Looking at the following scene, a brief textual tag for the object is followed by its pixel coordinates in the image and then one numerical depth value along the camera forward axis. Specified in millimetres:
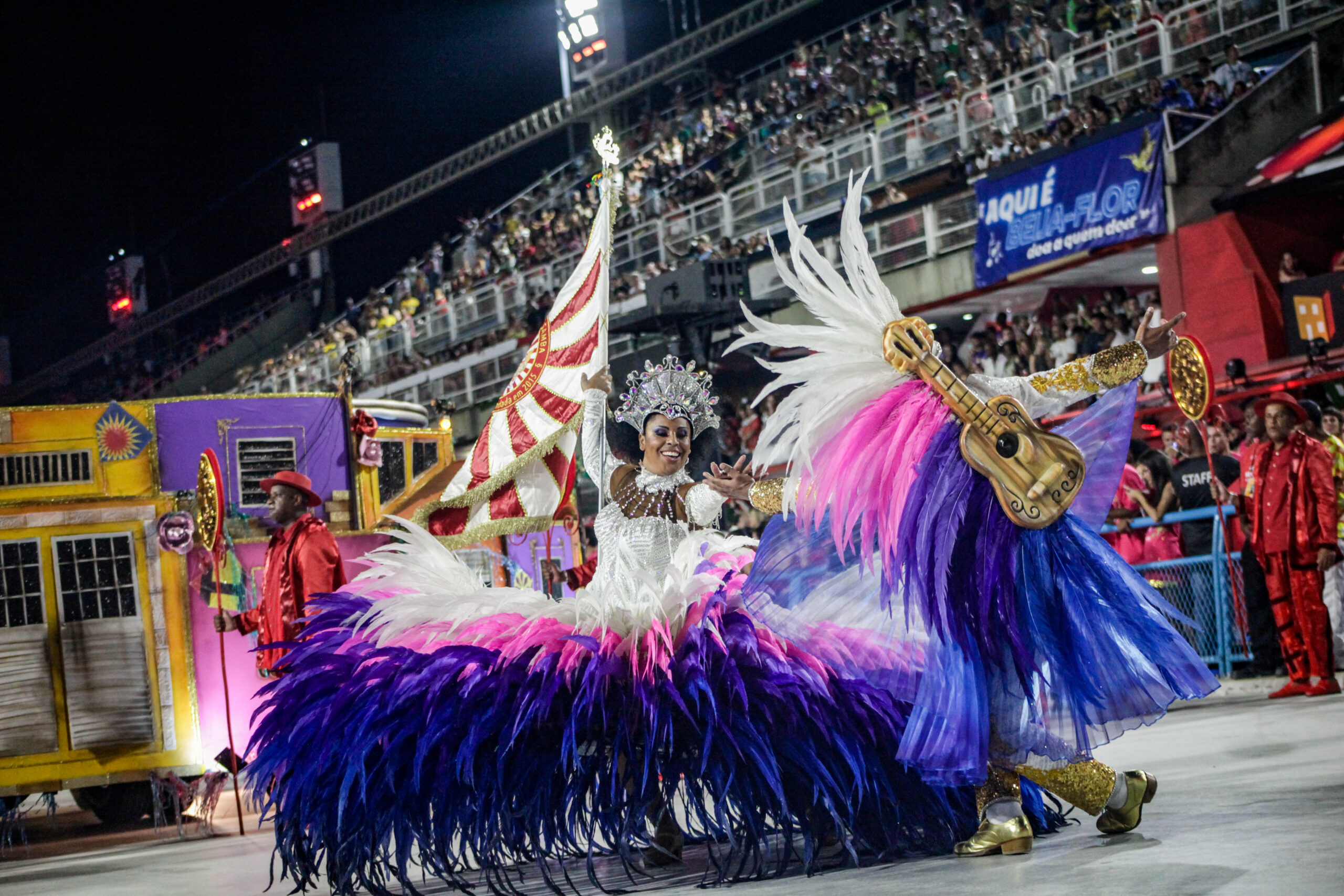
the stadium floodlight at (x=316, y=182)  33406
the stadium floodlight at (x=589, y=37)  28828
